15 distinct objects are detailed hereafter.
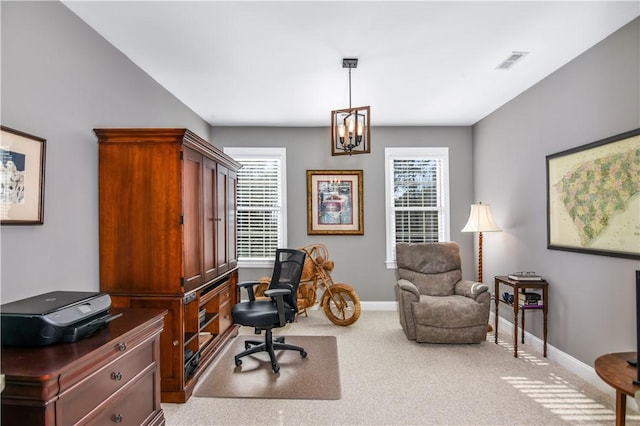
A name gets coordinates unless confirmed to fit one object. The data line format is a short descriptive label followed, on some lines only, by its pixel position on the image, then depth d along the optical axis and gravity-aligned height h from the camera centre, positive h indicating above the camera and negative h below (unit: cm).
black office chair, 301 -87
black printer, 145 -46
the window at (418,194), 508 +30
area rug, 265 -138
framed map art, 246 +12
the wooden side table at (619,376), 177 -90
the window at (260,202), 505 +20
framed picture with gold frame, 505 +23
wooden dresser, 123 -68
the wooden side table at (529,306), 324 -83
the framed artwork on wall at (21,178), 176 +22
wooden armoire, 249 -9
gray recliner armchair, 354 -96
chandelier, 295 +77
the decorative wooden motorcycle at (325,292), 431 -100
